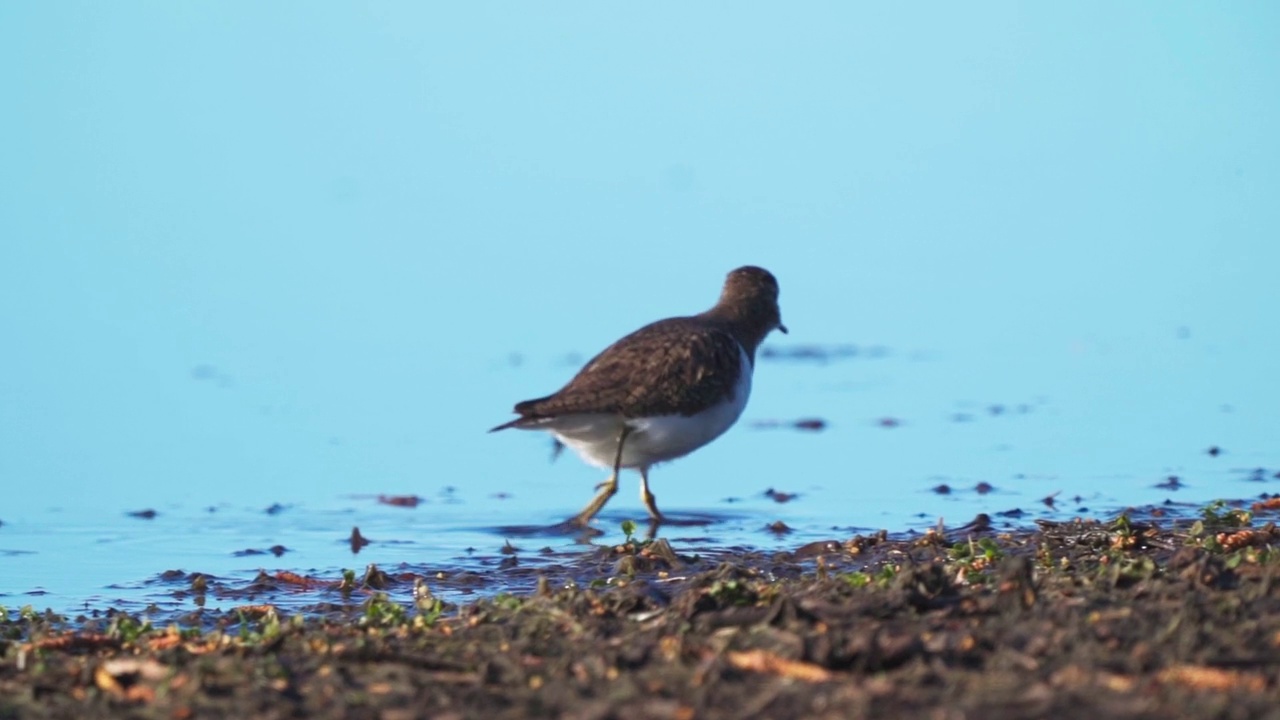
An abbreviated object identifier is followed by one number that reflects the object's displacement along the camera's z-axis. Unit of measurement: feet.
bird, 58.03
